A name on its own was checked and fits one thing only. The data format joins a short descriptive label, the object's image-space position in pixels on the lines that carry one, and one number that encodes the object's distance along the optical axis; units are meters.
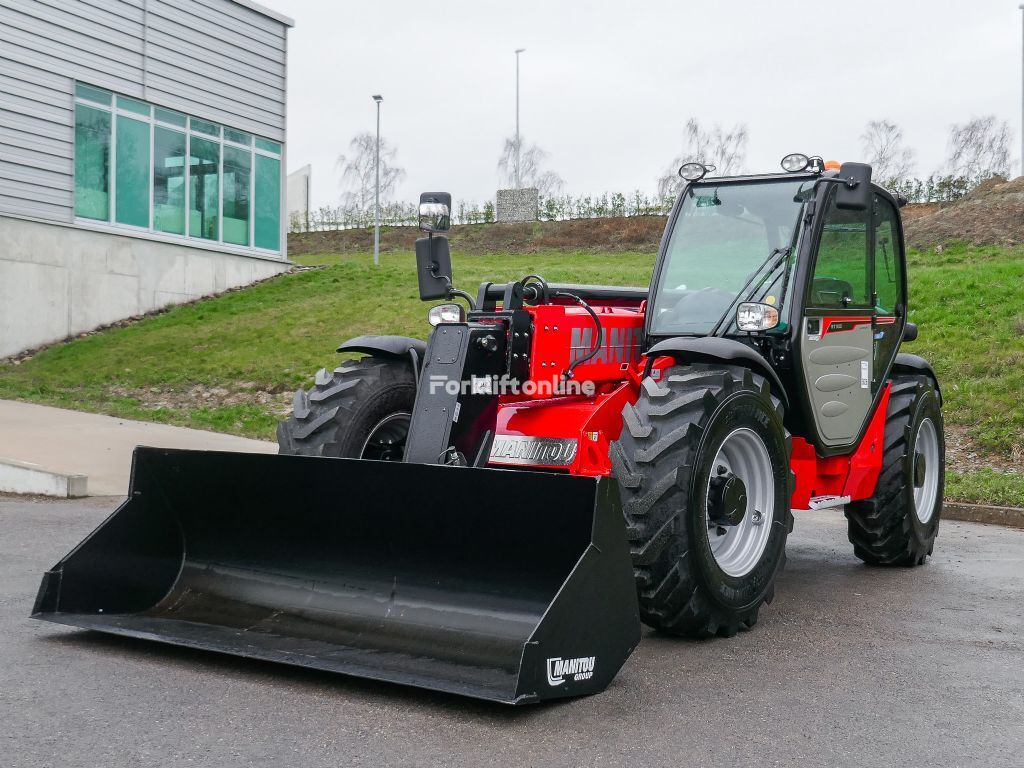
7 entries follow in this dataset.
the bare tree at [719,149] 39.69
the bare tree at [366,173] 53.25
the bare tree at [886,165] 36.53
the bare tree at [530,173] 53.84
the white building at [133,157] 19.69
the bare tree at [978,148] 40.03
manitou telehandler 4.63
